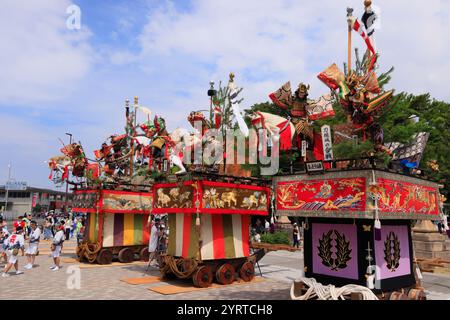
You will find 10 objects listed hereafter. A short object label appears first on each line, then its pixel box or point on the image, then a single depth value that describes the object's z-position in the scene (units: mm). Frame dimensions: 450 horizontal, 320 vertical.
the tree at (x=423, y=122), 26766
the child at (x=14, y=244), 12691
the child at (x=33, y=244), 14156
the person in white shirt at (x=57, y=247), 14281
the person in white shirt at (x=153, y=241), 15062
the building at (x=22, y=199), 64688
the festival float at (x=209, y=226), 11688
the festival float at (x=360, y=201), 7164
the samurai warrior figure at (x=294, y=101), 10664
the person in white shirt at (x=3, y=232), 15859
